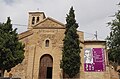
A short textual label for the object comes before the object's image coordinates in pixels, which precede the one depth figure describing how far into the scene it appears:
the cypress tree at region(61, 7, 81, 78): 28.25
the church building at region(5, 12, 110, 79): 29.95
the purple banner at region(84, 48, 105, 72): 30.05
